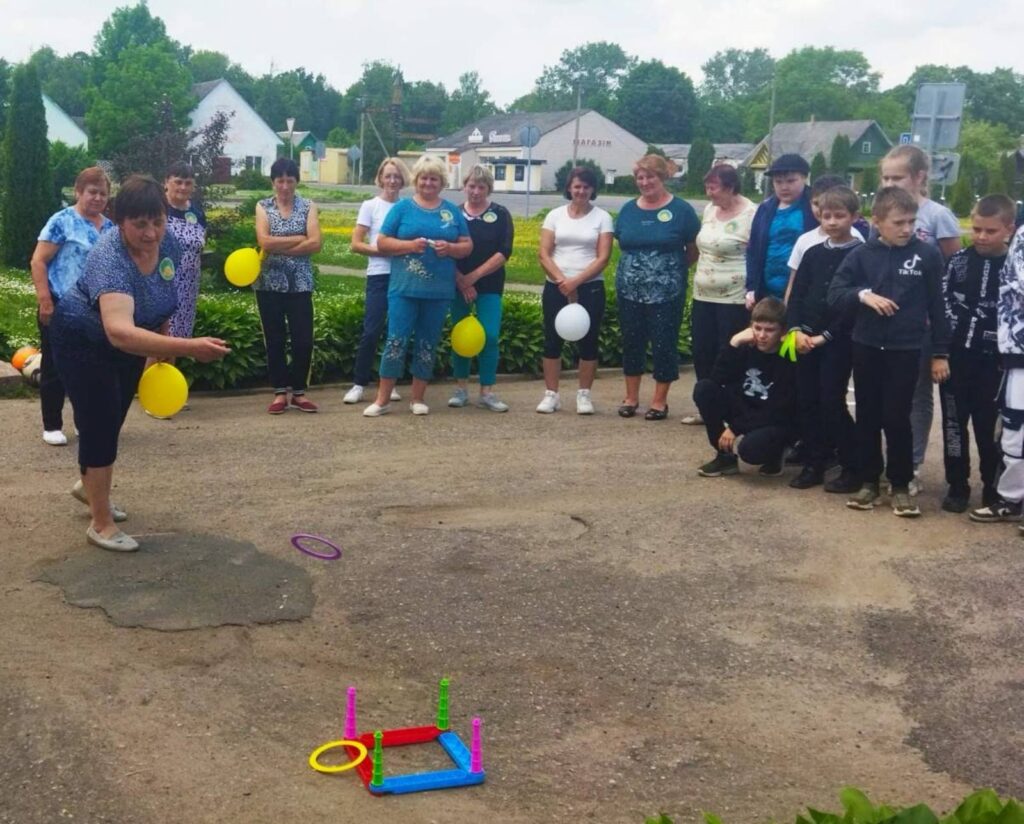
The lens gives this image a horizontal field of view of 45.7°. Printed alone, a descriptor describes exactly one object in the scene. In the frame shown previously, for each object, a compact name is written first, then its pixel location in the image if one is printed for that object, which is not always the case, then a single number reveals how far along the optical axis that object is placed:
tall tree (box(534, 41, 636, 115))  149.88
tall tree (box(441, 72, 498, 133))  118.75
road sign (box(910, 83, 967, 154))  13.88
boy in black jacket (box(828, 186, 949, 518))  6.72
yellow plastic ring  3.77
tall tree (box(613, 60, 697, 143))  107.81
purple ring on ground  5.84
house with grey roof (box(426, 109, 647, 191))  83.12
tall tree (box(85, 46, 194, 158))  57.56
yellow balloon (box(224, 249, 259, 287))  8.75
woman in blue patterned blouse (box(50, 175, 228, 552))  5.37
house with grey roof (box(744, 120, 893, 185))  89.00
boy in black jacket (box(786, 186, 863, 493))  7.21
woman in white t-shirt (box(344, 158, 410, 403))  9.19
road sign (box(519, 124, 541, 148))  34.00
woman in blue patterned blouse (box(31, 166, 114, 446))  7.47
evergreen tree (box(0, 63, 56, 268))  18.88
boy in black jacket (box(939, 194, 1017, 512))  6.74
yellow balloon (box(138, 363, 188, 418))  6.05
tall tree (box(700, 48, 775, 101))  168.60
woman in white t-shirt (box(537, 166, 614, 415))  9.03
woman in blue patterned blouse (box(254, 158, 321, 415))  8.82
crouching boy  7.46
